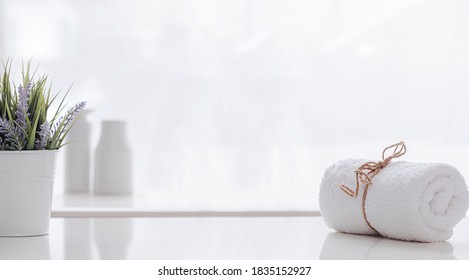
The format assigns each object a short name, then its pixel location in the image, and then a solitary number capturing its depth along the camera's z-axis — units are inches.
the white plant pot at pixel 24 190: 63.7
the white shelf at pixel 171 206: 74.9
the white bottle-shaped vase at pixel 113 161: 84.6
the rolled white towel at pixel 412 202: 62.2
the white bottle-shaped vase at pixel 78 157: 85.1
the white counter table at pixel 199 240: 60.0
